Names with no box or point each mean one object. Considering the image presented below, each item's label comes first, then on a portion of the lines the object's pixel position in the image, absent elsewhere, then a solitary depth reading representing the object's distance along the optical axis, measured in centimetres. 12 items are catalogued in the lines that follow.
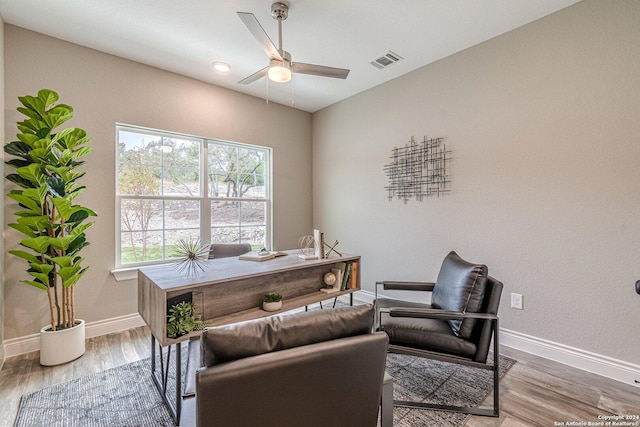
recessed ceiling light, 318
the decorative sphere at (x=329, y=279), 268
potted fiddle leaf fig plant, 220
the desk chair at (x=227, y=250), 301
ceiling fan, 200
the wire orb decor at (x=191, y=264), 207
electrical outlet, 260
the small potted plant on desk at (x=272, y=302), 218
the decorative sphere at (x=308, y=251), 281
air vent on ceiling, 304
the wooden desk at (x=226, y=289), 172
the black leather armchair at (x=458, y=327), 182
